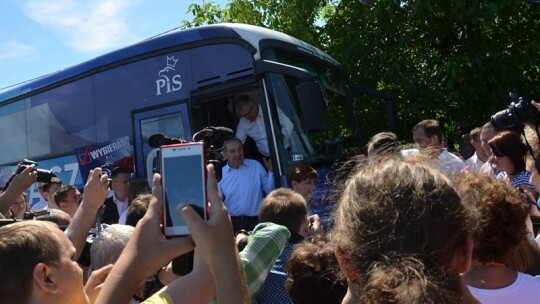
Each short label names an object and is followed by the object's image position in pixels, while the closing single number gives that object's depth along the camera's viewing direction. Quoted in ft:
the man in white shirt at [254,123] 23.30
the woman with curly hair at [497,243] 6.99
